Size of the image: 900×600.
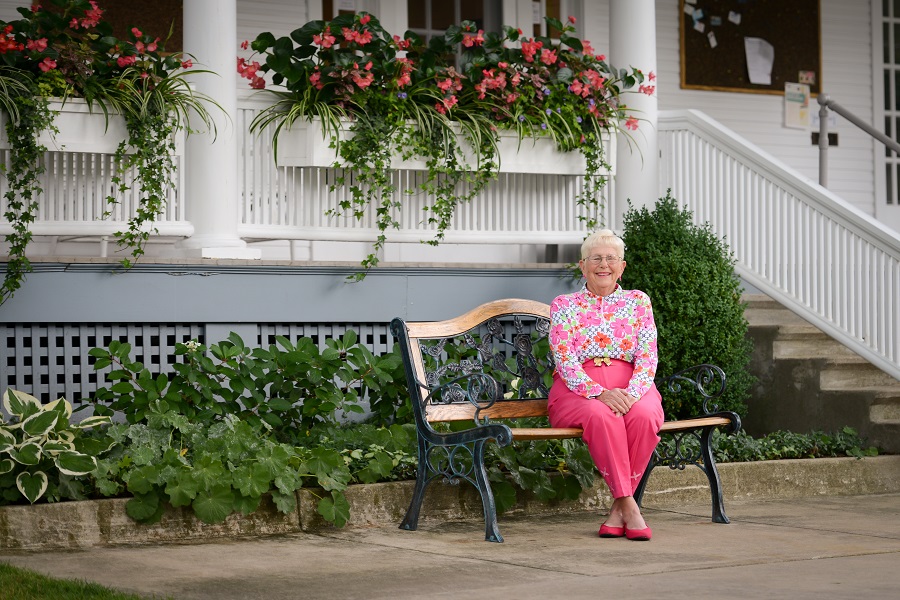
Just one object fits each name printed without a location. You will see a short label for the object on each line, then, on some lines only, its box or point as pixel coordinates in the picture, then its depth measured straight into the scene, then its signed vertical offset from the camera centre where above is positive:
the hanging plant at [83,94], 10.05 +1.31
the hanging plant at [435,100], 11.04 +1.40
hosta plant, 8.00 -0.45
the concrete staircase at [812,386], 11.54 -0.28
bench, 8.41 -0.28
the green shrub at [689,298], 11.27 +0.24
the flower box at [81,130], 10.28 +1.12
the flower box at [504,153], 11.01 +1.11
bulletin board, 16.81 +2.57
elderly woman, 8.41 -0.14
